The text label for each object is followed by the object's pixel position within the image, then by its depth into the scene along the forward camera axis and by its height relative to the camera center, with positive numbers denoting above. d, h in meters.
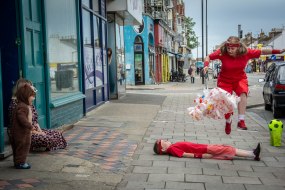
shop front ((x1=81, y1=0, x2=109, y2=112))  11.12 +0.38
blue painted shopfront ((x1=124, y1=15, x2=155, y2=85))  31.52 +0.94
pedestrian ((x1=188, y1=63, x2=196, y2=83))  38.75 -0.78
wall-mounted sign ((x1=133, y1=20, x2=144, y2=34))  31.68 +2.84
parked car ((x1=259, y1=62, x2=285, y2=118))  11.45 -0.76
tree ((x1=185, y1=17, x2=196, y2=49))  83.00 +6.28
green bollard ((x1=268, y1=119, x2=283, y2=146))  7.05 -1.22
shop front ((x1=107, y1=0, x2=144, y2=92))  14.79 +1.18
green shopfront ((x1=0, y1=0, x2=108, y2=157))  6.61 +0.24
